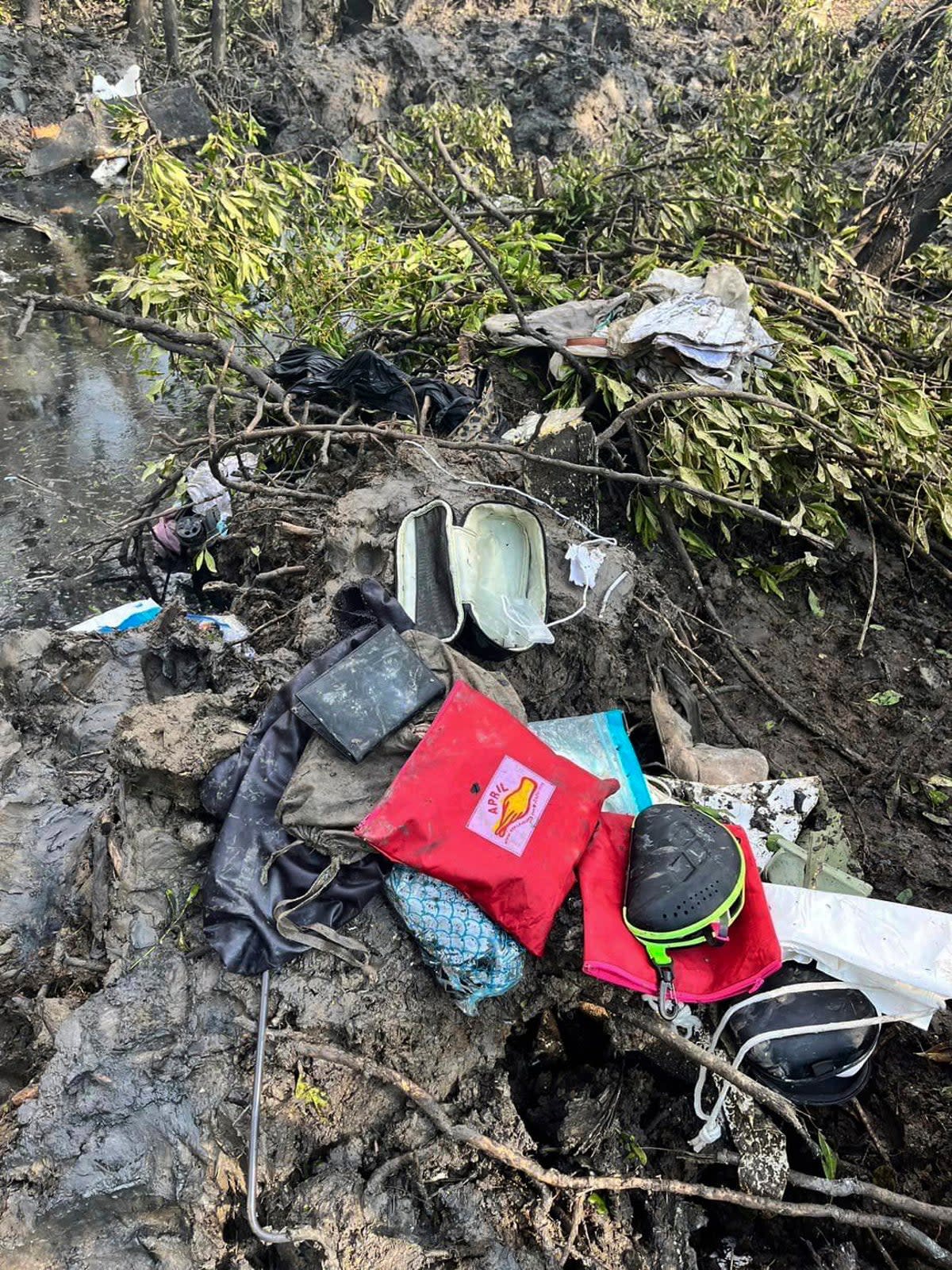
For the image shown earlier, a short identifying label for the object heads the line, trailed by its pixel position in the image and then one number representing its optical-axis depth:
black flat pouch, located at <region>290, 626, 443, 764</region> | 2.04
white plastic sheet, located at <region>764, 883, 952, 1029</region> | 1.96
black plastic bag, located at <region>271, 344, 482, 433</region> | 3.55
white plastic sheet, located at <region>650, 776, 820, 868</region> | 2.45
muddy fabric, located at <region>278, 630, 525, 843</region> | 1.98
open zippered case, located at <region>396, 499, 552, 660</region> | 2.63
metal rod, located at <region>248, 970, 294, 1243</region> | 1.63
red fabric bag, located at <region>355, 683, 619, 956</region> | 1.93
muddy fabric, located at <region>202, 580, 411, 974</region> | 1.92
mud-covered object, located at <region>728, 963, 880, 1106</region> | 1.93
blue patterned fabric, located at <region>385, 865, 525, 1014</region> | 1.93
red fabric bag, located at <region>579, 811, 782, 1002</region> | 1.88
